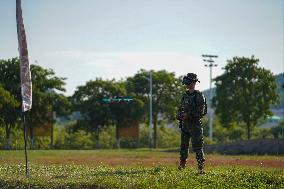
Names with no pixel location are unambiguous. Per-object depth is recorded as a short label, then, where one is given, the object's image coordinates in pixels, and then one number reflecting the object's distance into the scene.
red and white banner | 11.27
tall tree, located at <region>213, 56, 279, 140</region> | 54.84
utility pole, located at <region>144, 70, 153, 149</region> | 61.36
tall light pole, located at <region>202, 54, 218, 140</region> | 76.88
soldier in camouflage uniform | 11.95
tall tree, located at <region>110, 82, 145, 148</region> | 62.03
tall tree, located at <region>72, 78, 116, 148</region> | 61.34
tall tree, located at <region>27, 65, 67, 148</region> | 57.57
